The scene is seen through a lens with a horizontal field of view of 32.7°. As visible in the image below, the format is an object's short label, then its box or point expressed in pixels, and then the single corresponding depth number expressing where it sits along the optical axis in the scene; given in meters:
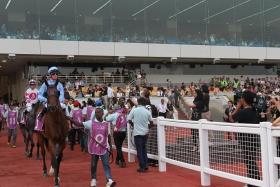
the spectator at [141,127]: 11.61
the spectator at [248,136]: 8.29
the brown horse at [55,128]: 9.59
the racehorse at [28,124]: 13.38
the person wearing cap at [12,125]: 20.52
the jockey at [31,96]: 14.20
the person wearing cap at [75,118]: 17.69
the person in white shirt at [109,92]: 29.43
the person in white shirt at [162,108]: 20.82
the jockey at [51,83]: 10.40
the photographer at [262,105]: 18.40
